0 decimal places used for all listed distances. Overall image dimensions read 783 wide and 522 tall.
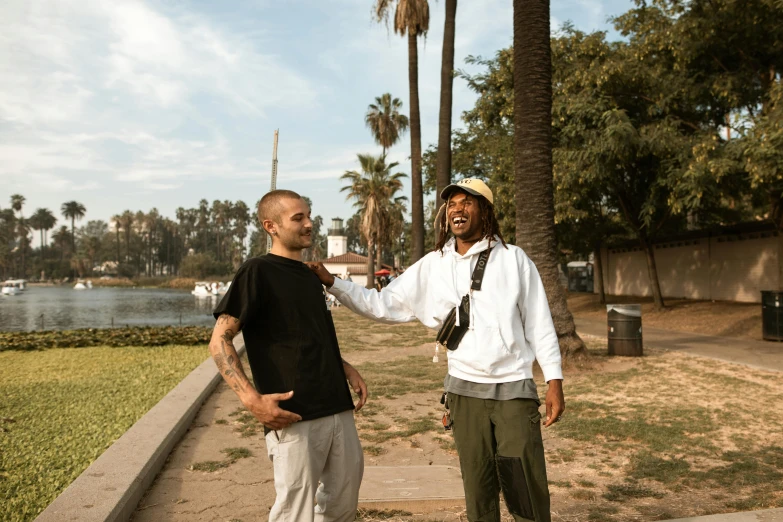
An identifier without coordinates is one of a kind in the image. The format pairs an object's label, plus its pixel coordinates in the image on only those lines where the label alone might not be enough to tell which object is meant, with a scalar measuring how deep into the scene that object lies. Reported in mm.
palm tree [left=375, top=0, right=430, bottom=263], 22609
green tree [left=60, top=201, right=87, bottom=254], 157000
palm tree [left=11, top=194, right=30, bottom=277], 142375
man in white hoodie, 2914
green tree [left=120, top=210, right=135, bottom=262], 145875
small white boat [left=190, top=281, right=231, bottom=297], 78875
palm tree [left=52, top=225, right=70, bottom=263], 154000
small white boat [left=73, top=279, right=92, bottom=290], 103562
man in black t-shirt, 2668
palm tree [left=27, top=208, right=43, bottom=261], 157000
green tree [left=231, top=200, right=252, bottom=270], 152250
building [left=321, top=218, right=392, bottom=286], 67169
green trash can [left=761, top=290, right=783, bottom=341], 13602
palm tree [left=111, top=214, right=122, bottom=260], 146875
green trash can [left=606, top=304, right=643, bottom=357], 11383
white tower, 74188
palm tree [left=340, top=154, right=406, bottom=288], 44375
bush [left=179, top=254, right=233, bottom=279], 120981
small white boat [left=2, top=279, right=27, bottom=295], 81250
